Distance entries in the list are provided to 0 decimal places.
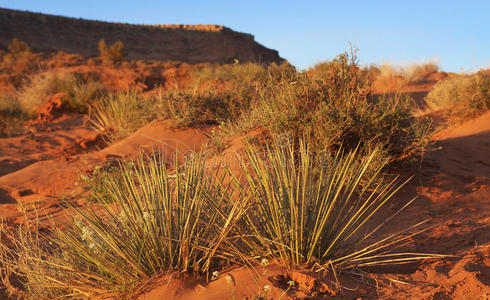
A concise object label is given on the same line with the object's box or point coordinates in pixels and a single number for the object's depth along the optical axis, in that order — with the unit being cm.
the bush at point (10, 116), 1014
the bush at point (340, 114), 460
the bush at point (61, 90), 1255
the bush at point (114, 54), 2475
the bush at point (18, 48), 2610
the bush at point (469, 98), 863
